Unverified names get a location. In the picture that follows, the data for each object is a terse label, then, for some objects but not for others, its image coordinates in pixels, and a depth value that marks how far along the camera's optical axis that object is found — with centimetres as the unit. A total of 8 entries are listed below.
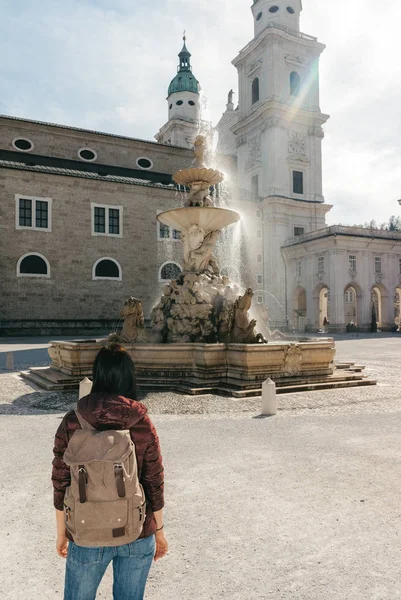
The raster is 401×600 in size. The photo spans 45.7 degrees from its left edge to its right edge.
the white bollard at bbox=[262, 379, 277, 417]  808
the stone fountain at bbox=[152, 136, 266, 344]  1212
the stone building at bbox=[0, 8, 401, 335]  3325
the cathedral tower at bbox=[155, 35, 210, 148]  6462
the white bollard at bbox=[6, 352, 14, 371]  1445
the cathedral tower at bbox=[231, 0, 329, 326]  4809
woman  210
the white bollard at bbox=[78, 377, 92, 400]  818
